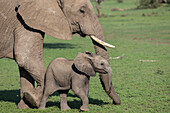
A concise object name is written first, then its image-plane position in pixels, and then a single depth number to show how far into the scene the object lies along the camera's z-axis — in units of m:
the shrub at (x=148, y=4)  85.12
